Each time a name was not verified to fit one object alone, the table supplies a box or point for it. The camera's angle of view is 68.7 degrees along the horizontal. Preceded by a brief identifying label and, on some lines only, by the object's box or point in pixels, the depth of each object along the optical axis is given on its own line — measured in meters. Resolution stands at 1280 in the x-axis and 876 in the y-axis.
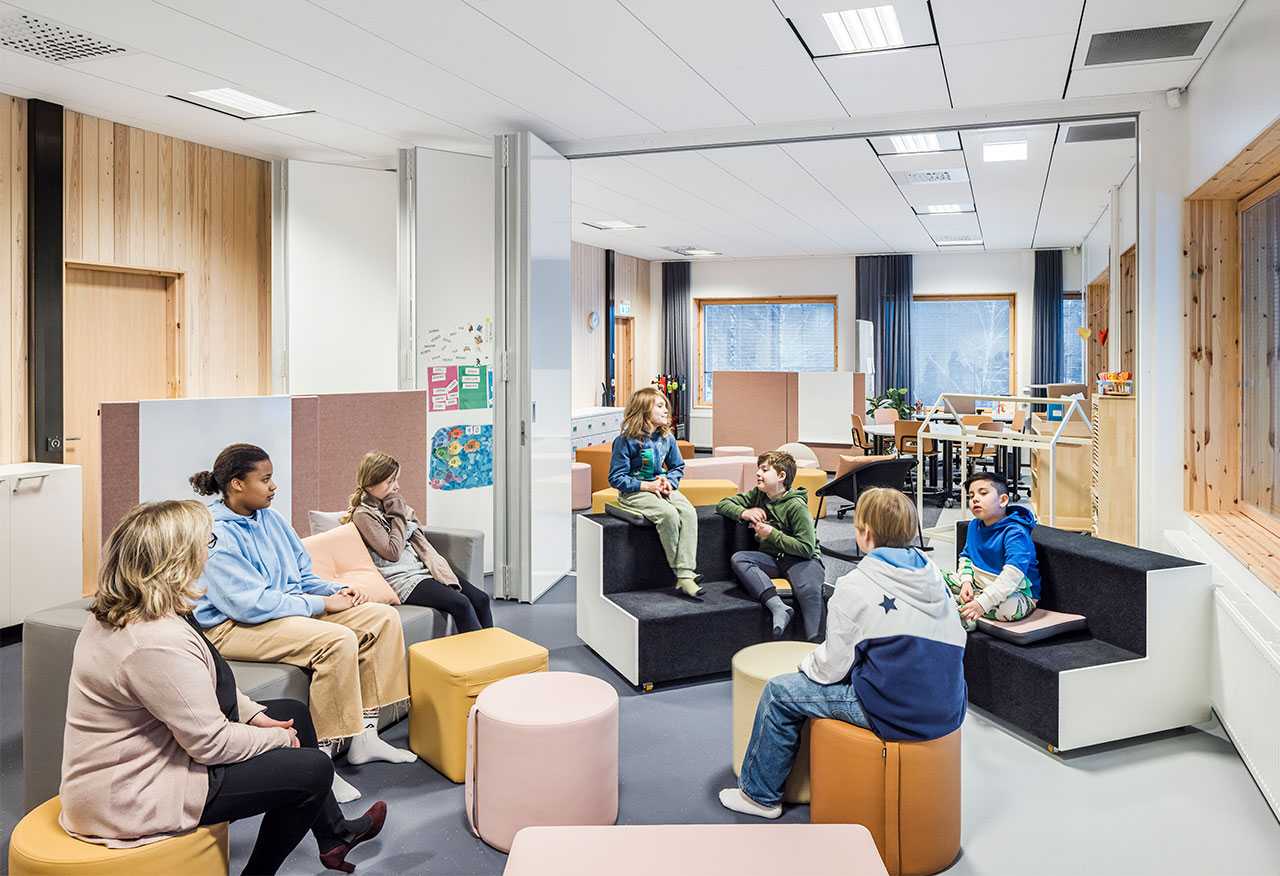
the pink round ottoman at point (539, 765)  2.81
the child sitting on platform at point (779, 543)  4.35
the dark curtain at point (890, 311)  12.52
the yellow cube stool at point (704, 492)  6.93
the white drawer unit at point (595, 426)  10.34
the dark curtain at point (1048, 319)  11.86
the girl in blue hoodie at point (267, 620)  3.23
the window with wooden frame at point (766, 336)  13.24
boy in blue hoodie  3.77
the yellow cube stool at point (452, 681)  3.28
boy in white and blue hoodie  2.64
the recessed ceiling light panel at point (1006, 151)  6.23
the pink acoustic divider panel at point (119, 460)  4.11
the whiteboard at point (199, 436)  4.28
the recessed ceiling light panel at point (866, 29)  3.88
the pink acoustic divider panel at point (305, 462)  5.09
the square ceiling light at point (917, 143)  6.00
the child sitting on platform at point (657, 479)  4.48
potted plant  10.50
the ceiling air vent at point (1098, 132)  5.68
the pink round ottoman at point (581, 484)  8.73
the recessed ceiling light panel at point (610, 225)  9.71
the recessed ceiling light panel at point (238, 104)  5.09
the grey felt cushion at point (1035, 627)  3.65
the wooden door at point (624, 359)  12.83
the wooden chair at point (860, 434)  9.84
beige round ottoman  3.07
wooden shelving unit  5.02
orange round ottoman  2.64
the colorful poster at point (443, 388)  5.98
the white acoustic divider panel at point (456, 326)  5.89
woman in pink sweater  2.10
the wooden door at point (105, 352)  5.50
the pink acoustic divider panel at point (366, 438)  5.35
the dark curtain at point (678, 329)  13.55
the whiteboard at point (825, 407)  10.13
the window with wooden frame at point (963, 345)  12.38
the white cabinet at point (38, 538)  4.75
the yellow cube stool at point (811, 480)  7.89
